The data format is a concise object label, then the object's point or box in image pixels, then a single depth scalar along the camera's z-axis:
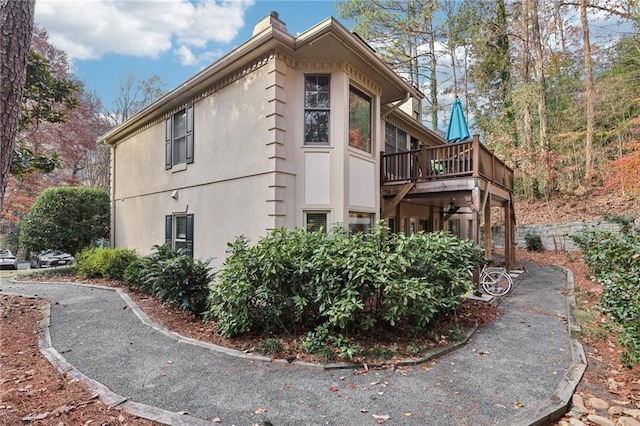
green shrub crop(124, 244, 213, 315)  6.27
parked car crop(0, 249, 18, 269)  16.47
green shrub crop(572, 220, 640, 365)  4.11
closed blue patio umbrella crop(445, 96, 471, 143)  9.89
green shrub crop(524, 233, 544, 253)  15.05
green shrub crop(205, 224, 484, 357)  4.44
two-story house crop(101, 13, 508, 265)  6.79
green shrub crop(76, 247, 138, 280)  9.61
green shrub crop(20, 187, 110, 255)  11.52
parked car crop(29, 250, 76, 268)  16.72
